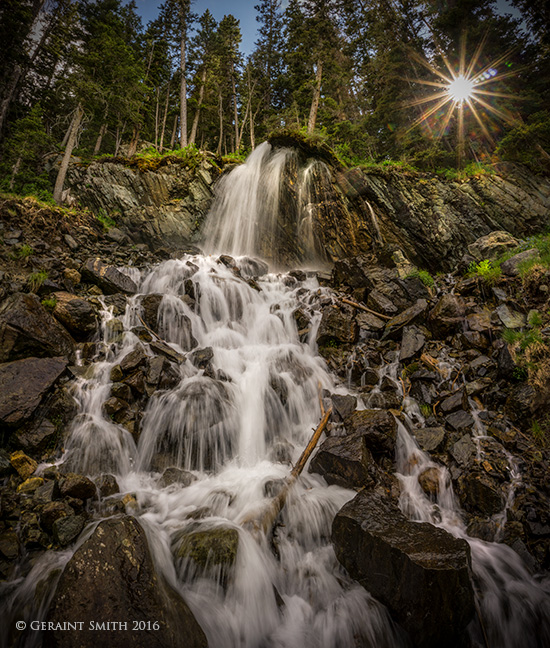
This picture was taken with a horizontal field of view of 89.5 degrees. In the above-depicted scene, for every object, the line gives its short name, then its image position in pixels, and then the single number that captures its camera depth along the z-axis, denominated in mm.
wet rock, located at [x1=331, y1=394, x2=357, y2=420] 5998
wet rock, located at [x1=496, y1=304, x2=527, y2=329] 6305
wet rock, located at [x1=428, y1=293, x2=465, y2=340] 7414
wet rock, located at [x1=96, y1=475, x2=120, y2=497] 4297
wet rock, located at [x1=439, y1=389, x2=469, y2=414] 5574
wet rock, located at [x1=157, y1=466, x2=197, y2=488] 4828
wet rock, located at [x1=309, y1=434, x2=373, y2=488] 4656
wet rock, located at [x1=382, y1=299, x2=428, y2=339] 7949
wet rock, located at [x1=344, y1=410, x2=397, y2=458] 5141
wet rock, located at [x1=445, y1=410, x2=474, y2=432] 5246
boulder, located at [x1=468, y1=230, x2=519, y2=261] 9656
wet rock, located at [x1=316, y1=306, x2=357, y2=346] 8391
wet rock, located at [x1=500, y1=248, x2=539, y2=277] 7375
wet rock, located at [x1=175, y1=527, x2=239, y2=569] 3328
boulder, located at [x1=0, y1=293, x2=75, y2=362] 5262
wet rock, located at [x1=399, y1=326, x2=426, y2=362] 7137
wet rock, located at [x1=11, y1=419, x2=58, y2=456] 4449
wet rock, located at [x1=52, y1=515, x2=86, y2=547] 3430
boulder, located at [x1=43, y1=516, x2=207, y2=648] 2303
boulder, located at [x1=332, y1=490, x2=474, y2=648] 2771
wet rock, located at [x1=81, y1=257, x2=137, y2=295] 8625
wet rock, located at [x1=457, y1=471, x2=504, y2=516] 4070
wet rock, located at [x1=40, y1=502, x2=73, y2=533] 3533
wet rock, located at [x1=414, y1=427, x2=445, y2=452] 5098
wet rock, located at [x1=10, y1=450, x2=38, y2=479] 4127
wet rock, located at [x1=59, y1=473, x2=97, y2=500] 3924
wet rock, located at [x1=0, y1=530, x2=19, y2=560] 3152
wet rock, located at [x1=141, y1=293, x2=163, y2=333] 7978
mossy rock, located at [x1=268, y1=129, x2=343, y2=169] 13391
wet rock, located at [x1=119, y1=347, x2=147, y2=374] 6203
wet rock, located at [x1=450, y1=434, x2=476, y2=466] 4719
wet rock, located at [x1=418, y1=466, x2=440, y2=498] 4594
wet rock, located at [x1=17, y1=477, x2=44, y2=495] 3902
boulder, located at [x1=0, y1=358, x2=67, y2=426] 4484
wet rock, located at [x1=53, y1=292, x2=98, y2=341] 6586
